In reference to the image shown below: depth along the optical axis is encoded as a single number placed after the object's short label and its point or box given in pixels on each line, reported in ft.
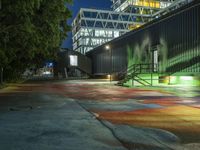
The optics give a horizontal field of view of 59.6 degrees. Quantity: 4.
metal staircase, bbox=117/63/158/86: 55.76
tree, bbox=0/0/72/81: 34.39
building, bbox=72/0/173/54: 223.86
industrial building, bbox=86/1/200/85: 51.74
